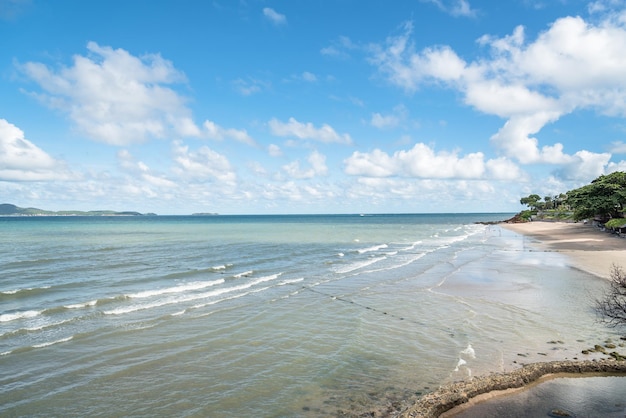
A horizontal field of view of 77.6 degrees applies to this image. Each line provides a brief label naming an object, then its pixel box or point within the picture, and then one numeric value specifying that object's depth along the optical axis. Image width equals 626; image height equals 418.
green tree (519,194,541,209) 159.88
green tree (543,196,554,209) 156.88
